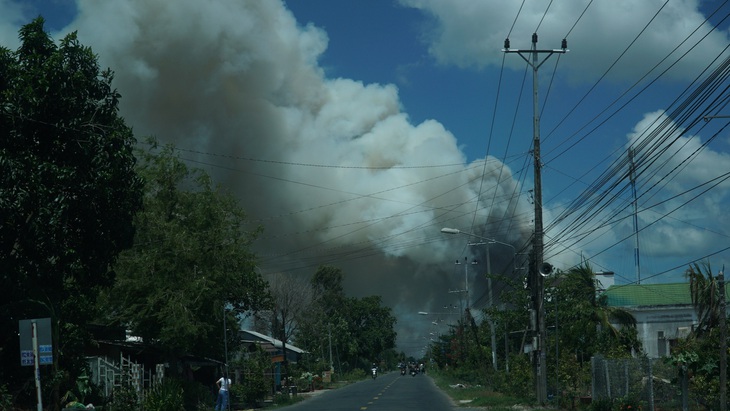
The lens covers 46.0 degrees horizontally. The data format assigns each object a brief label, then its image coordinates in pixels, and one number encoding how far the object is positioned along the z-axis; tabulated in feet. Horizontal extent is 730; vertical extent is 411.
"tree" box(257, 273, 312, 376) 242.78
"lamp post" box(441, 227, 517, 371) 208.29
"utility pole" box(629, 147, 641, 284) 73.56
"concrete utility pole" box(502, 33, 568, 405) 114.21
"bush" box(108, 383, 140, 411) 98.94
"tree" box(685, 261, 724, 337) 86.84
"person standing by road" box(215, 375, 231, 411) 123.75
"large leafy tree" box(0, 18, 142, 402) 70.85
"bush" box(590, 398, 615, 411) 91.91
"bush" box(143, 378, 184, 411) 100.01
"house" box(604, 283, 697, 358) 187.42
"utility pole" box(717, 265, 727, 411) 66.54
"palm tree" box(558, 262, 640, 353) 139.13
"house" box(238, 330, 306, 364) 223.92
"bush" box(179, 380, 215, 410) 124.67
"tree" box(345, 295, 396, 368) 463.83
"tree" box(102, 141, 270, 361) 128.47
